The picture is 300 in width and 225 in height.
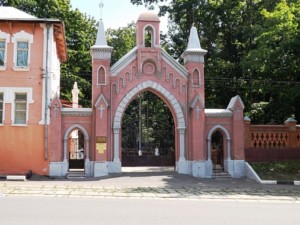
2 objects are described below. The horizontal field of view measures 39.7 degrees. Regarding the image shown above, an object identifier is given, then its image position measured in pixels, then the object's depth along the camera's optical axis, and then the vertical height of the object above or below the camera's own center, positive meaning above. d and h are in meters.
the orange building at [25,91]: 22.77 +3.54
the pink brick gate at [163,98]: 23.03 +2.54
